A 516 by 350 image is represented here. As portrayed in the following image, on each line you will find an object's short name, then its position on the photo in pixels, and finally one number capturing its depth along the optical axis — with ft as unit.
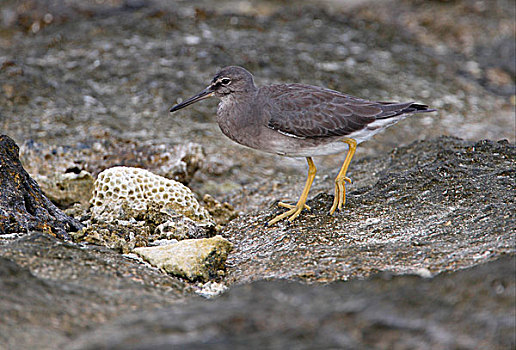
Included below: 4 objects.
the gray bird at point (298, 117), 34.45
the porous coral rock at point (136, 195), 35.26
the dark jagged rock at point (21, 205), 29.71
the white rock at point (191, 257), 29.25
